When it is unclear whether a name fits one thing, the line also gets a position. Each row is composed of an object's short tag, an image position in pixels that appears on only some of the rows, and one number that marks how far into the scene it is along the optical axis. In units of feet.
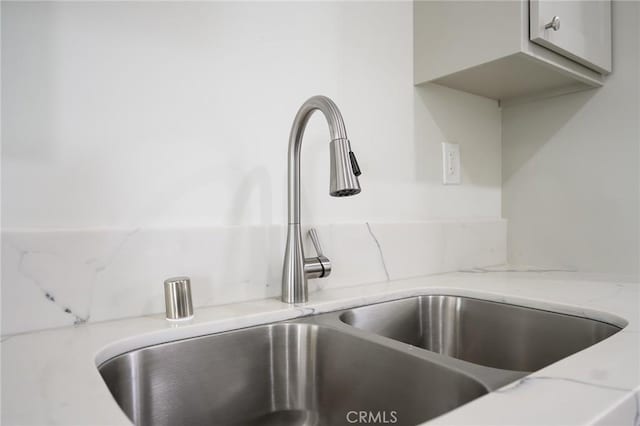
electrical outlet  4.19
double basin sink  1.80
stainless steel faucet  2.61
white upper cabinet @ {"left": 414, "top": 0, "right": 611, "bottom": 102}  3.17
